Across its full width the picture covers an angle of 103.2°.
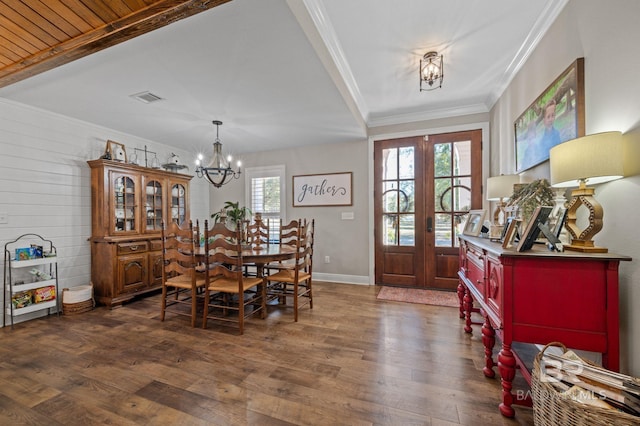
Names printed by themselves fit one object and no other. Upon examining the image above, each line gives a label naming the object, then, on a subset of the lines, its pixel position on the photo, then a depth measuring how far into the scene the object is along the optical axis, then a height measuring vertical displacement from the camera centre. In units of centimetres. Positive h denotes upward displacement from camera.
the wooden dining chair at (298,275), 290 -79
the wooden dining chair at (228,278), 256 -68
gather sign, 443 +38
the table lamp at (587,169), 124 +21
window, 494 +37
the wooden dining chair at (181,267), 273 -59
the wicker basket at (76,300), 305 -107
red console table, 123 -48
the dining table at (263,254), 276 -49
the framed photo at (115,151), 349 +86
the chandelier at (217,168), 324 +56
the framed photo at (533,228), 135 -10
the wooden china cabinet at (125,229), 334 -24
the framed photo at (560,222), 144 -7
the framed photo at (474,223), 235 -13
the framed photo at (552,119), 168 +71
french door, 376 +12
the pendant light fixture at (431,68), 259 +151
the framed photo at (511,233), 150 -14
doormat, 335 -121
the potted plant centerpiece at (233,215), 448 -6
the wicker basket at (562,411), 88 -77
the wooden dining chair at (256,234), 396 -36
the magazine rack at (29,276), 274 -73
